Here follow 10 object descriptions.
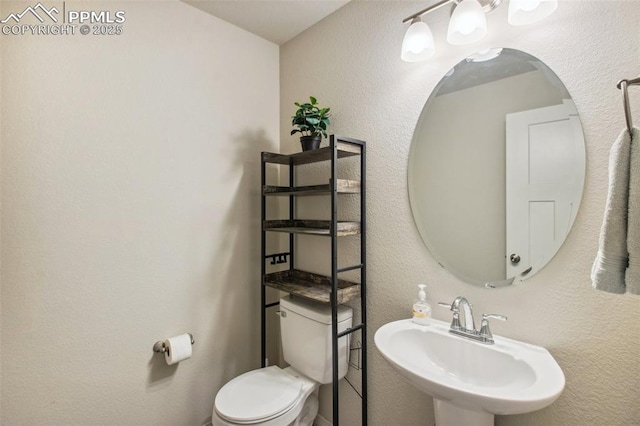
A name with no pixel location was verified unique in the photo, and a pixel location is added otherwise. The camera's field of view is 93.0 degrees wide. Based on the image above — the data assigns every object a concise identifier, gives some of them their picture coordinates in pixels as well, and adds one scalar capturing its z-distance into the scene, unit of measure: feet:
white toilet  4.34
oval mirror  3.43
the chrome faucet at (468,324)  3.71
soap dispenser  4.22
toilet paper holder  5.17
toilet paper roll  5.10
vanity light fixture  3.32
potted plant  5.25
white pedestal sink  2.72
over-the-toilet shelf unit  4.61
